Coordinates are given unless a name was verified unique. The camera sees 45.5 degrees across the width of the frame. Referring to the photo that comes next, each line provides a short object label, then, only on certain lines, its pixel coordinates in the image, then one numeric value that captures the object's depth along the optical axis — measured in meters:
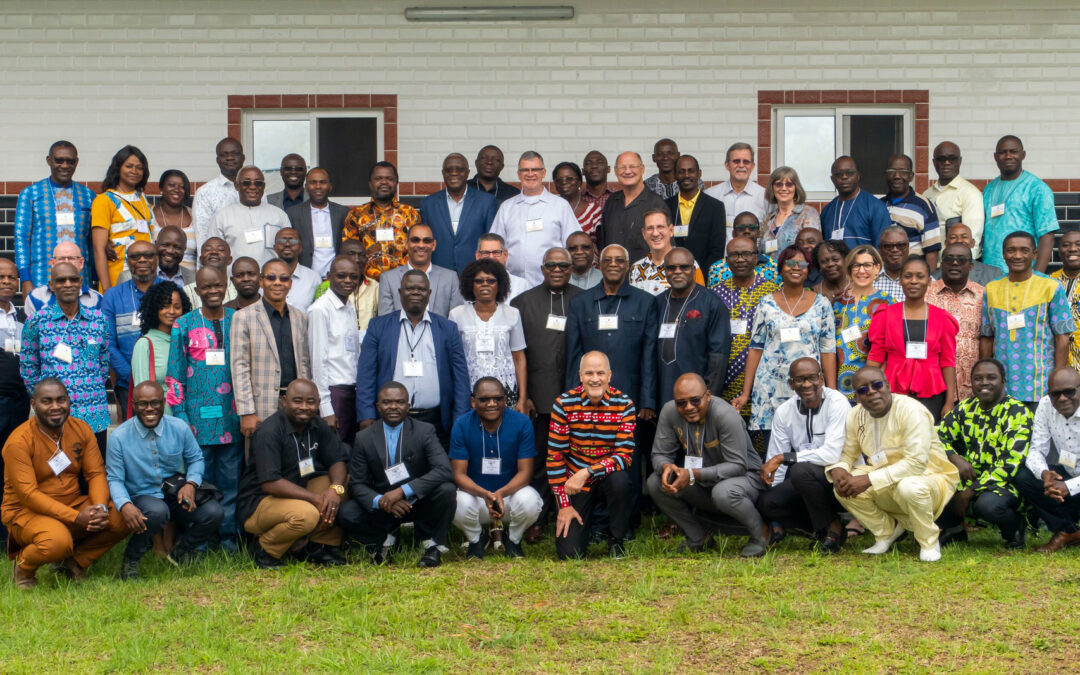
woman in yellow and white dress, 9.57
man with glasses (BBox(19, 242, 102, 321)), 8.56
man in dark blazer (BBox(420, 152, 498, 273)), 9.80
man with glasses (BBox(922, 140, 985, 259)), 10.02
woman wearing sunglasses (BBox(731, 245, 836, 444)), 8.44
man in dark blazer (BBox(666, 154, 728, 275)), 9.70
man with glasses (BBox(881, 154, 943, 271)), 9.73
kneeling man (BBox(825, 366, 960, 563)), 7.75
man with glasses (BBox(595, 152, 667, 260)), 9.68
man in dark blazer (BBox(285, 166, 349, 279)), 9.68
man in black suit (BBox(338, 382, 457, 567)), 7.99
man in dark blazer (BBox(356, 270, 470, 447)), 8.46
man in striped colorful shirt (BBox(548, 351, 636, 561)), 8.09
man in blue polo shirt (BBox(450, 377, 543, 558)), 8.10
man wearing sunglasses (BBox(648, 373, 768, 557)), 7.95
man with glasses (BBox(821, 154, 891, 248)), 9.58
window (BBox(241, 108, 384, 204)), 11.77
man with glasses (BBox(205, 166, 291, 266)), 9.55
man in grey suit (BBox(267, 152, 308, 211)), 10.20
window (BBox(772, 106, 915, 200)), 11.65
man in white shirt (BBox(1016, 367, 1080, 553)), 7.77
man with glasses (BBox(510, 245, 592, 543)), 8.80
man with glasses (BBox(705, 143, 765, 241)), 10.07
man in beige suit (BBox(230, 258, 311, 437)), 8.20
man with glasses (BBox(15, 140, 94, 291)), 9.71
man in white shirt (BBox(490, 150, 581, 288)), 9.58
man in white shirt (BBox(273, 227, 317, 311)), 9.10
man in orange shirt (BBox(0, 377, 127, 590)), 7.46
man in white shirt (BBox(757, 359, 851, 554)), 8.02
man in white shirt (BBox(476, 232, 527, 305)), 9.08
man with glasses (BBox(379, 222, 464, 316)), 8.96
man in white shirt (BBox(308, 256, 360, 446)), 8.54
